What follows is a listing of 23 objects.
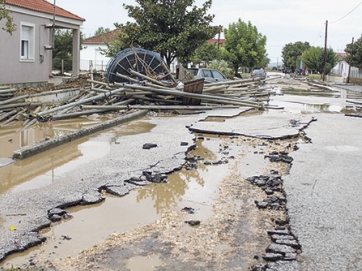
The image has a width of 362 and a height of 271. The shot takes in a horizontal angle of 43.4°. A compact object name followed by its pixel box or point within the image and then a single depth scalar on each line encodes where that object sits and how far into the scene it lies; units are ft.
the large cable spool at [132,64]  66.54
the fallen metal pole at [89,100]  43.71
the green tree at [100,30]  216.04
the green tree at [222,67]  134.73
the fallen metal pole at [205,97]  56.18
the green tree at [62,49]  109.70
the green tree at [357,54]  173.37
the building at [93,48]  173.31
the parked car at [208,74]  81.35
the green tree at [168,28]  86.99
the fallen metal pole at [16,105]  45.54
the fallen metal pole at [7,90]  46.18
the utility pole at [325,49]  211.20
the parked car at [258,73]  162.50
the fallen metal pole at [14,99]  45.34
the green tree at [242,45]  165.17
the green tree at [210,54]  151.60
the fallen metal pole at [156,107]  51.37
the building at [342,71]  203.76
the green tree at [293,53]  379.55
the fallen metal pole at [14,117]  43.52
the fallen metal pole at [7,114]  44.47
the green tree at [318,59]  242.78
